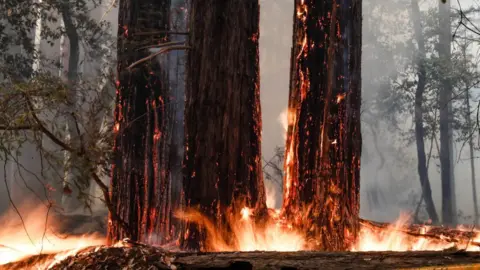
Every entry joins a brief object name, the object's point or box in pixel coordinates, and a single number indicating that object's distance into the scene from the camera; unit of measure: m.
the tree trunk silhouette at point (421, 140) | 22.30
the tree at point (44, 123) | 4.61
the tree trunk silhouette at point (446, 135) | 23.52
